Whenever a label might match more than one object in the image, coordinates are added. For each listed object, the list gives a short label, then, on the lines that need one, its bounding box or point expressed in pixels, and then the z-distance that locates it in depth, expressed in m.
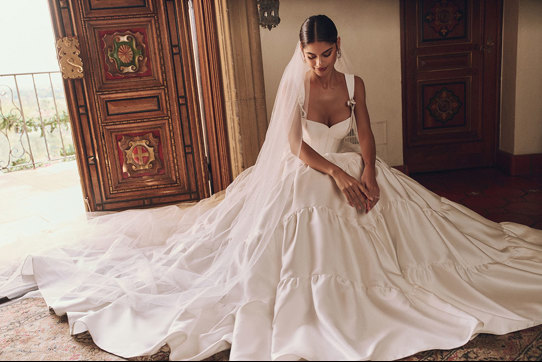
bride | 1.76
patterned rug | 1.68
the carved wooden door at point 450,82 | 4.30
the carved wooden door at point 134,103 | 3.74
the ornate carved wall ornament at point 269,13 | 3.58
